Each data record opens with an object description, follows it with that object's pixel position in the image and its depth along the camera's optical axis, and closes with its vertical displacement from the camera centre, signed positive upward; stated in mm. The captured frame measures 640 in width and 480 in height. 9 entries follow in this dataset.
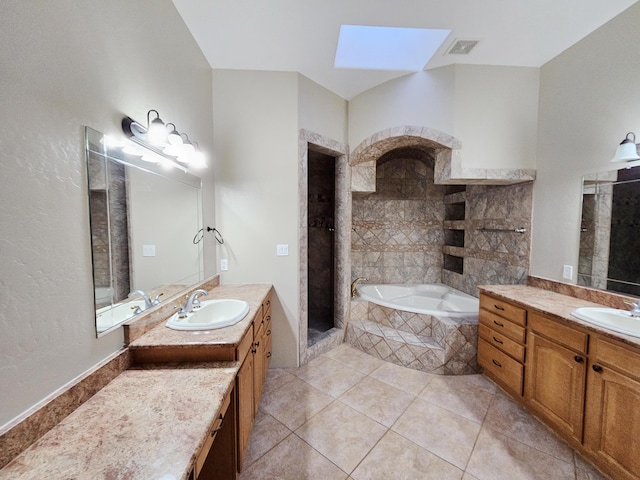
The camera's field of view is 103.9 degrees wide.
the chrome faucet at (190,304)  1525 -506
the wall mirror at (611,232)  1722 -33
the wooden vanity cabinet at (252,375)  1350 -973
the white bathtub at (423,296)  3201 -981
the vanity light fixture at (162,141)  1247 +475
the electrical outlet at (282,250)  2457 -236
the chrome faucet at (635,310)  1545 -516
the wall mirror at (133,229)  1055 -19
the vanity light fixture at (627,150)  1643 +510
